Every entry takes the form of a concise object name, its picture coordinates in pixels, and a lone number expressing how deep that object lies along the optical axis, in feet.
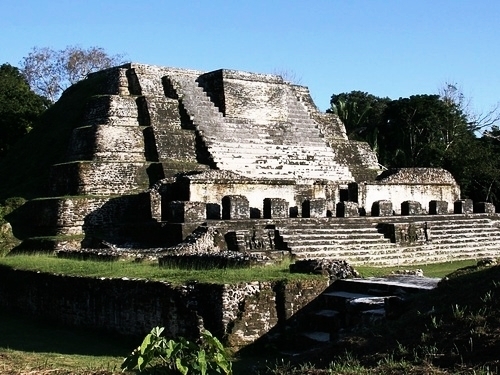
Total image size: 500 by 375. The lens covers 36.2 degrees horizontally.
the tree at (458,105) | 140.80
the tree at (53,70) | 157.48
